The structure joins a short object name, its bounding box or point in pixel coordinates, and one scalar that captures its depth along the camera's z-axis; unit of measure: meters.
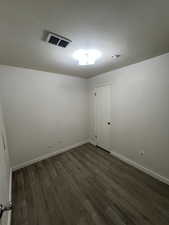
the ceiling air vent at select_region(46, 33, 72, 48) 1.30
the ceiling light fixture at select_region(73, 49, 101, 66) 1.74
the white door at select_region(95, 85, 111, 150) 3.17
